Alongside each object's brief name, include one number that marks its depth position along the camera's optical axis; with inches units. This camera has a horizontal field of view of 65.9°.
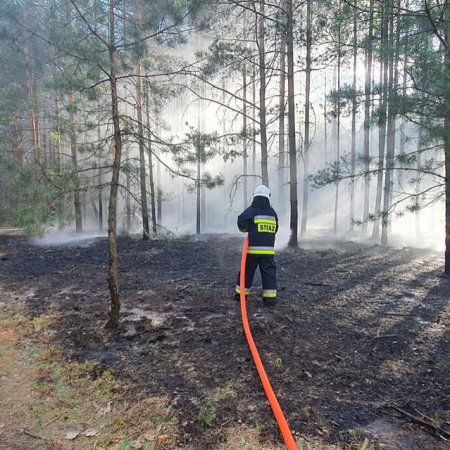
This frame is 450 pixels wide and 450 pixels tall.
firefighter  211.9
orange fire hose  96.4
